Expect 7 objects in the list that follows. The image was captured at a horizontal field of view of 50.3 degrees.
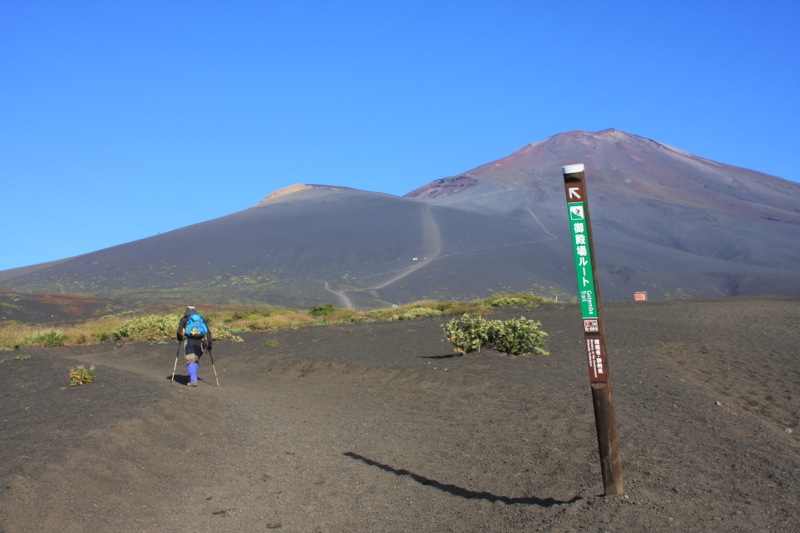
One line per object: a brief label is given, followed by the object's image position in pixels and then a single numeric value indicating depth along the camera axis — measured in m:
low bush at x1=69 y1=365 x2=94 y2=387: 10.68
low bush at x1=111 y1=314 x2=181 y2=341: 23.02
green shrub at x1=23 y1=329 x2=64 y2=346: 21.36
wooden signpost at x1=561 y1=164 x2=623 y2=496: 5.29
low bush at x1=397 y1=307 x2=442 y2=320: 29.27
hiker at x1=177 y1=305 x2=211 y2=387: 12.70
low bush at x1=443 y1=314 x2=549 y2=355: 15.05
